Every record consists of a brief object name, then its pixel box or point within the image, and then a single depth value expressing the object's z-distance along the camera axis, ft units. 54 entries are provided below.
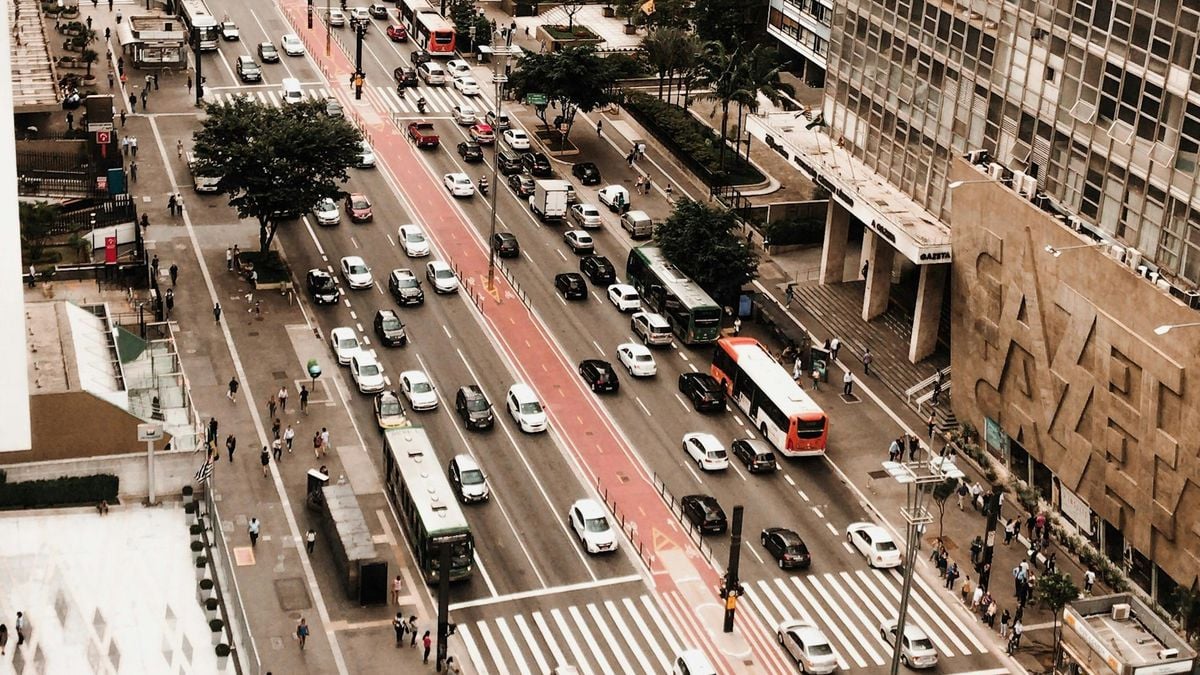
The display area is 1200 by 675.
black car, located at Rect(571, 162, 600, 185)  435.53
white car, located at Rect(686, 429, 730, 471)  304.71
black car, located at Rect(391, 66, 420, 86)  495.41
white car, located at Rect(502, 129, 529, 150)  452.76
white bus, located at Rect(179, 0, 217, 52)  516.73
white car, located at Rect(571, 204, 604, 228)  406.82
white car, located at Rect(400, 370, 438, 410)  318.45
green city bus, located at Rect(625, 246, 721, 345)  347.15
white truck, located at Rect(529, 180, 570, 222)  408.46
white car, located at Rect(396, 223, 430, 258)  386.93
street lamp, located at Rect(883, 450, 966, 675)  208.85
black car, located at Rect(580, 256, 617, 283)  375.86
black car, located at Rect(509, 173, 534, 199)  424.46
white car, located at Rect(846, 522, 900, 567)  280.92
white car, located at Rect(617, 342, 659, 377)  336.29
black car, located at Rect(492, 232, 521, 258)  386.93
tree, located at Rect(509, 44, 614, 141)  441.27
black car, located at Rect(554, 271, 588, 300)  368.89
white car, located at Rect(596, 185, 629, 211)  418.10
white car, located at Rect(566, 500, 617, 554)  279.69
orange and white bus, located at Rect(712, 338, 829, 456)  307.17
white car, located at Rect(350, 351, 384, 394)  323.98
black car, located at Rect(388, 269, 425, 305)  361.92
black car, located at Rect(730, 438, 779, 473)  304.71
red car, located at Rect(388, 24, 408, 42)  541.75
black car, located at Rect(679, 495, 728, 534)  285.84
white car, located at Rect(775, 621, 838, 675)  252.21
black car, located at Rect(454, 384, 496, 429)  313.73
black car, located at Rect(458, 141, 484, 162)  443.73
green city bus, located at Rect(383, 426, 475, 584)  264.72
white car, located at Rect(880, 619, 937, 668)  255.50
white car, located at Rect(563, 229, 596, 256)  392.06
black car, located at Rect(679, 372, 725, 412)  324.60
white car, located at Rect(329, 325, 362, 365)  334.03
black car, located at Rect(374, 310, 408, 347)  343.87
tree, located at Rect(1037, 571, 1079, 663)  256.11
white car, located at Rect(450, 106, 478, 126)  472.03
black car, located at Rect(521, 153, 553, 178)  436.76
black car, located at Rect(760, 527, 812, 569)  278.67
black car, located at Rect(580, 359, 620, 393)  330.13
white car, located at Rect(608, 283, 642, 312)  362.74
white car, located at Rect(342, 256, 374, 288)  368.68
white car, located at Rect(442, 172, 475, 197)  420.36
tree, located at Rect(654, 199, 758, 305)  354.74
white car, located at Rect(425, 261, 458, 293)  369.30
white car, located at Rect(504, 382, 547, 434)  314.76
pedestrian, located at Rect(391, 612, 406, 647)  252.93
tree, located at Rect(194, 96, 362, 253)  361.51
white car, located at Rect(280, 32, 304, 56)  519.19
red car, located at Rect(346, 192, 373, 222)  403.95
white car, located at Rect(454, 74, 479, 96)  493.36
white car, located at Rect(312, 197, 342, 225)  399.24
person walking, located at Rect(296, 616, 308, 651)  249.96
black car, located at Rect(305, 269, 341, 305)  361.10
